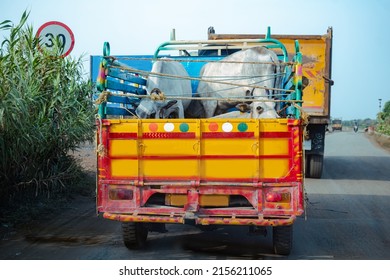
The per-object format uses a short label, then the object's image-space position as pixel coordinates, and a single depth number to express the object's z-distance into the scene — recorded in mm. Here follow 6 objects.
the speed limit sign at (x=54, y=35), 8086
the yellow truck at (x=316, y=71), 12867
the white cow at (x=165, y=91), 6438
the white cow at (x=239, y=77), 7508
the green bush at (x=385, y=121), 40338
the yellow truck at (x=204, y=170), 5301
